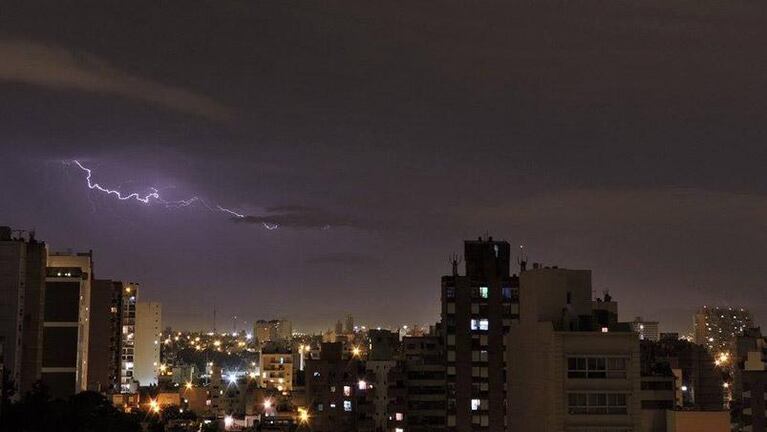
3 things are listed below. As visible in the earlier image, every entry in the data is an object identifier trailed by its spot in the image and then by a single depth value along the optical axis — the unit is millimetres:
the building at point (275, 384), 195462
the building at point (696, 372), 132875
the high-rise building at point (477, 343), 105500
